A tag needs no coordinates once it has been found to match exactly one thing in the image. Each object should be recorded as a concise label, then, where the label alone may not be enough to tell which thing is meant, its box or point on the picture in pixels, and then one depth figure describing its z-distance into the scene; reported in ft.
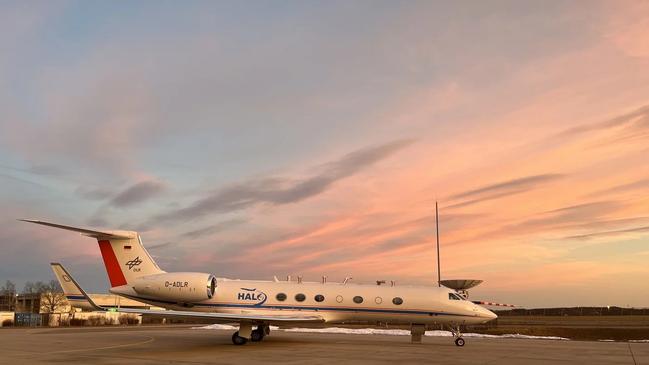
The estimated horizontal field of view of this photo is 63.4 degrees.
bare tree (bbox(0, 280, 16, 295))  343.05
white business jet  73.41
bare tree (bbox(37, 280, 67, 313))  262.47
